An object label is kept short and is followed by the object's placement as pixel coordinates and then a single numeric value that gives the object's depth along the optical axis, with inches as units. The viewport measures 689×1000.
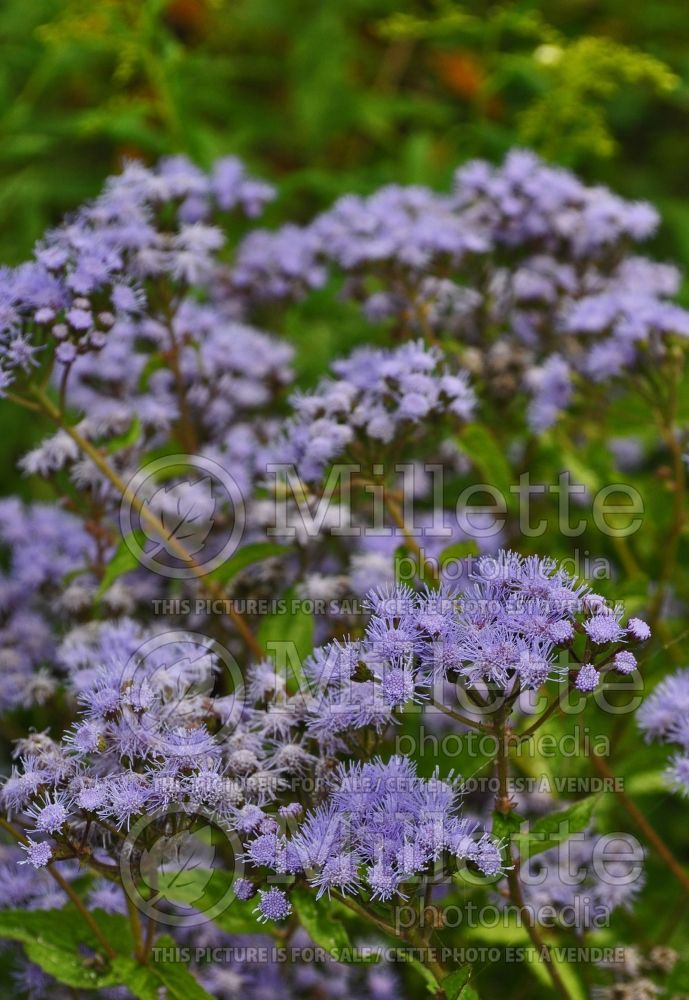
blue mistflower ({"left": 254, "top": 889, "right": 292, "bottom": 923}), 68.7
